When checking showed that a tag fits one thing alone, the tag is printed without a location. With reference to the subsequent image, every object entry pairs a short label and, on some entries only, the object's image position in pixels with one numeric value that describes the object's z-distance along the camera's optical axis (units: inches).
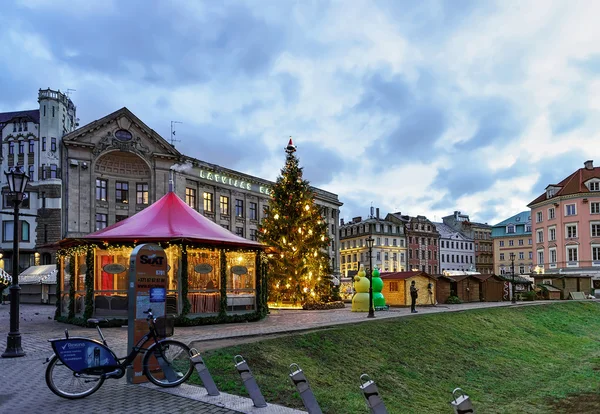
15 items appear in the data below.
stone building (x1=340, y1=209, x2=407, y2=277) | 3725.4
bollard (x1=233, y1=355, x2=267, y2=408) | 324.8
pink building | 2559.1
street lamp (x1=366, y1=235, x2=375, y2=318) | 995.3
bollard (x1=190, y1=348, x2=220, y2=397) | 351.6
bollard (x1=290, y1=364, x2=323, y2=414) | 288.7
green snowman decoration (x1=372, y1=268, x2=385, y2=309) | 1240.8
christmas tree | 1301.7
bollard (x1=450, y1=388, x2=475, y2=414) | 218.4
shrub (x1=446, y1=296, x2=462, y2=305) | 1582.2
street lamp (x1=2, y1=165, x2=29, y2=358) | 520.7
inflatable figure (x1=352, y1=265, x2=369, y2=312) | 1181.7
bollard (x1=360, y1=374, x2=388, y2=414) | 250.8
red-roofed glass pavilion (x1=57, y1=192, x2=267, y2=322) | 818.8
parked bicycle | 343.3
